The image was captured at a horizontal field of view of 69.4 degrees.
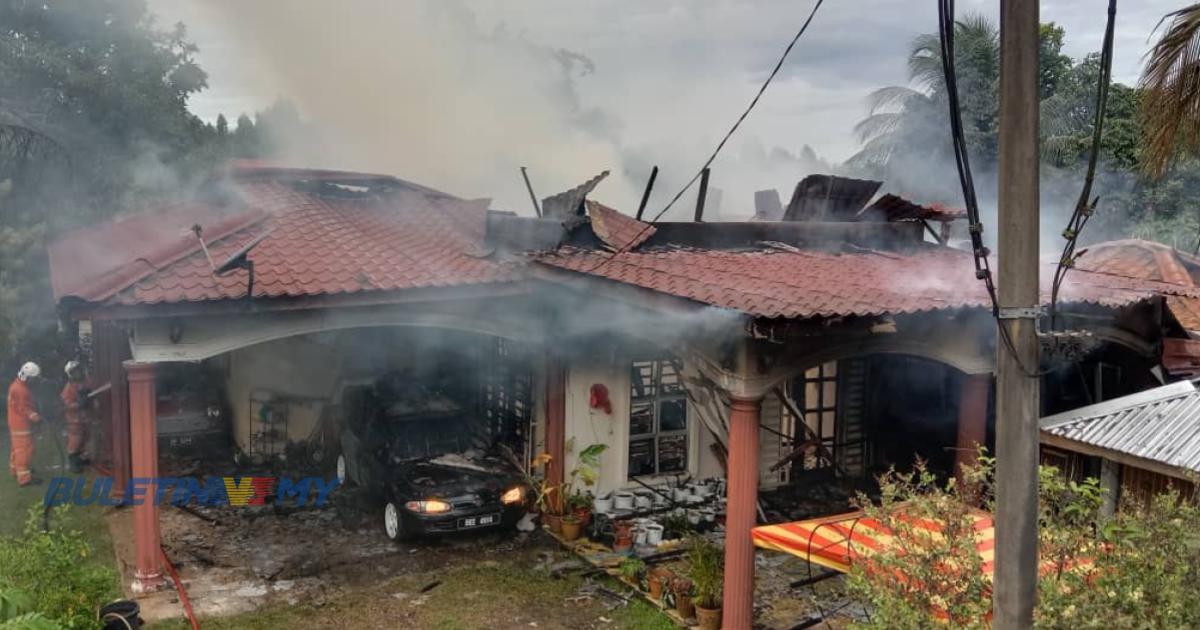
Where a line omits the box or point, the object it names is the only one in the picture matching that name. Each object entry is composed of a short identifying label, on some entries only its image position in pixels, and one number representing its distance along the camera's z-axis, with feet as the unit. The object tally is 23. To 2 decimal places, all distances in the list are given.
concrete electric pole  12.20
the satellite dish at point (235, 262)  27.48
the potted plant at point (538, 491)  35.88
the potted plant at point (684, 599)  27.14
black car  33.09
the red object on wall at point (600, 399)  37.60
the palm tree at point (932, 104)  88.28
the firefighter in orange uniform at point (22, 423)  40.06
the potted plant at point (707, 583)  26.12
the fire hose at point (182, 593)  26.20
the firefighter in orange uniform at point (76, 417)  44.68
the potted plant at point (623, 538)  33.60
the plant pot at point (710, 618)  26.04
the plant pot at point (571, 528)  34.81
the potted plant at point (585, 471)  36.21
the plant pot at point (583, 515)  35.22
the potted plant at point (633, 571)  29.89
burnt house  26.32
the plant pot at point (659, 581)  28.30
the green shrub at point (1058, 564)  12.55
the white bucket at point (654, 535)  33.96
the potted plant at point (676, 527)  34.78
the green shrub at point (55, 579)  20.22
